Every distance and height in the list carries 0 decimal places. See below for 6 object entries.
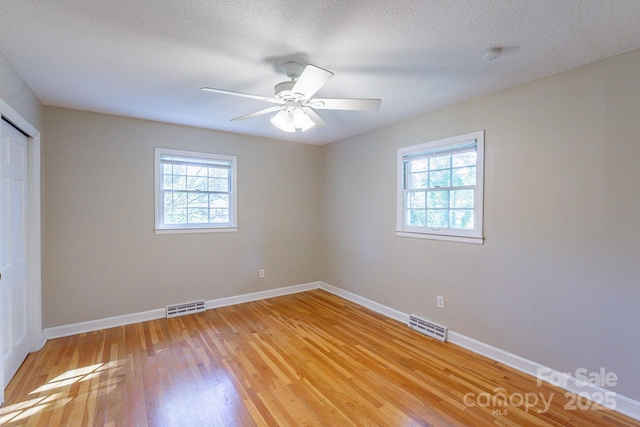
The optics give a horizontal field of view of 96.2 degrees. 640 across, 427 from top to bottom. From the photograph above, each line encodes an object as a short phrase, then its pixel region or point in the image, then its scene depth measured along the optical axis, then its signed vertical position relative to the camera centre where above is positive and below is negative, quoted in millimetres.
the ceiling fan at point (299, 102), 1821 +784
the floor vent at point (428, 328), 2998 -1281
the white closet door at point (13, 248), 2146 -336
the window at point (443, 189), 2805 +235
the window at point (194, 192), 3635 +221
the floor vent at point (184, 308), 3609 -1288
